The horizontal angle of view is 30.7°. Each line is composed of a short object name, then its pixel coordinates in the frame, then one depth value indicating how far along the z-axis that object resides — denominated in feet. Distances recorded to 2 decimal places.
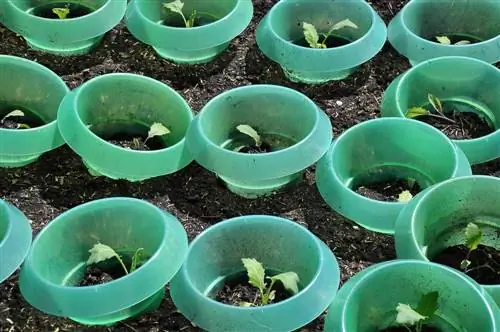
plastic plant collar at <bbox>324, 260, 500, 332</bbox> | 7.41
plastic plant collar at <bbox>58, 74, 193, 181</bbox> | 8.80
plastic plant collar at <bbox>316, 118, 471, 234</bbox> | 8.48
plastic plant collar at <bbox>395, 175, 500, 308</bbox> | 8.09
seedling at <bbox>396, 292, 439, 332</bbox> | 7.34
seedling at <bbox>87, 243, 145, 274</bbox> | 8.03
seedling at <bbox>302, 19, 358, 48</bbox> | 10.27
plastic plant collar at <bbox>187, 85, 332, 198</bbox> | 8.64
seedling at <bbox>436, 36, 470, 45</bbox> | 10.43
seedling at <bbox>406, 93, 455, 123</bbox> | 9.46
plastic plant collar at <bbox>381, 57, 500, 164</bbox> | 9.57
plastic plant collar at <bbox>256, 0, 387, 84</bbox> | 9.81
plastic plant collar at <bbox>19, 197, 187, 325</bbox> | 7.55
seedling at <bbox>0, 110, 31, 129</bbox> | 9.55
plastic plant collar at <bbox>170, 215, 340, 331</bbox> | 7.42
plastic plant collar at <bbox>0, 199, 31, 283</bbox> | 7.94
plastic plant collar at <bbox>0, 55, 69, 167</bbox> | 9.21
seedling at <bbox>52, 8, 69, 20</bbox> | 10.53
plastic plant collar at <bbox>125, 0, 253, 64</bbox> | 10.05
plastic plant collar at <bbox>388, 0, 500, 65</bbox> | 10.18
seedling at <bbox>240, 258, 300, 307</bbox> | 7.86
